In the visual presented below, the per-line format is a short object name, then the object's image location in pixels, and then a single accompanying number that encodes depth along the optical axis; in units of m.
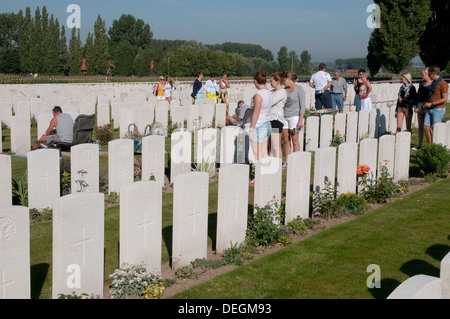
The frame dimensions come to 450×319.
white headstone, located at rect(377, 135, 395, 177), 8.38
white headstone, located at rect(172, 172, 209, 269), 5.23
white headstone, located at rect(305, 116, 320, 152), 11.53
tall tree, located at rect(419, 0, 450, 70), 42.12
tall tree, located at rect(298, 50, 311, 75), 78.81
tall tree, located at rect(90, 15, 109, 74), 44.13
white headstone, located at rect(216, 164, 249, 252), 5.71
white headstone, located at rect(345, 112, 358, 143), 12.24
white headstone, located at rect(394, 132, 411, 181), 8.79
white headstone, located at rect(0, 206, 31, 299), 3.86
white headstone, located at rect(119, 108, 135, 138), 12.82
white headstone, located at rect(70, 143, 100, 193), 7.52
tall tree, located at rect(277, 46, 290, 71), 78.06
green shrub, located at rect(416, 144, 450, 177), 9.48
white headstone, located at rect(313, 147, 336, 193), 7.04
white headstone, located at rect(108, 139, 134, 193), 7.98
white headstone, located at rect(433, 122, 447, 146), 10.27
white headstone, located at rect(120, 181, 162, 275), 4.75
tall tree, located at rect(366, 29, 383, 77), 43.05
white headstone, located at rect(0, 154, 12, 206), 6.76
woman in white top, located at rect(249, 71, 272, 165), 8.16
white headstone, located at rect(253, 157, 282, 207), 6.22
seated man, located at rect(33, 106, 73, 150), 10.55
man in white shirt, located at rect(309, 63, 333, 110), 13.95
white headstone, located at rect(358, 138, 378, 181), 7.92
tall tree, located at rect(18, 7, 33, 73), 49.75
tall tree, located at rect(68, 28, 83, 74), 47.31
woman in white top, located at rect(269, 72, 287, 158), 8.65
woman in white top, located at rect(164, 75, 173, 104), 18.20
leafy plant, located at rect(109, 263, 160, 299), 4.64
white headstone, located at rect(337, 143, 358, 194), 7.43
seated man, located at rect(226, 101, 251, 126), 11.32
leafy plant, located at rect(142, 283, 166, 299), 4.61
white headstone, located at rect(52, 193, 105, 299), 4.21
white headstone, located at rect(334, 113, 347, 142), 12.34
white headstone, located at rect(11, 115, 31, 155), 11.66
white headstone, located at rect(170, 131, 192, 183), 9.02
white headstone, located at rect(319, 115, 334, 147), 11.71
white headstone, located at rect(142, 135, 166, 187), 8.48
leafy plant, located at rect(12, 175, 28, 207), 7.34
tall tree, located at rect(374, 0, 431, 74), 39.34
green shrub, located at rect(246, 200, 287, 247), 6.15
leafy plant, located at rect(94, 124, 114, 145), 13.13
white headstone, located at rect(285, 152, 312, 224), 6.54
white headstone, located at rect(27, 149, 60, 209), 7.06
